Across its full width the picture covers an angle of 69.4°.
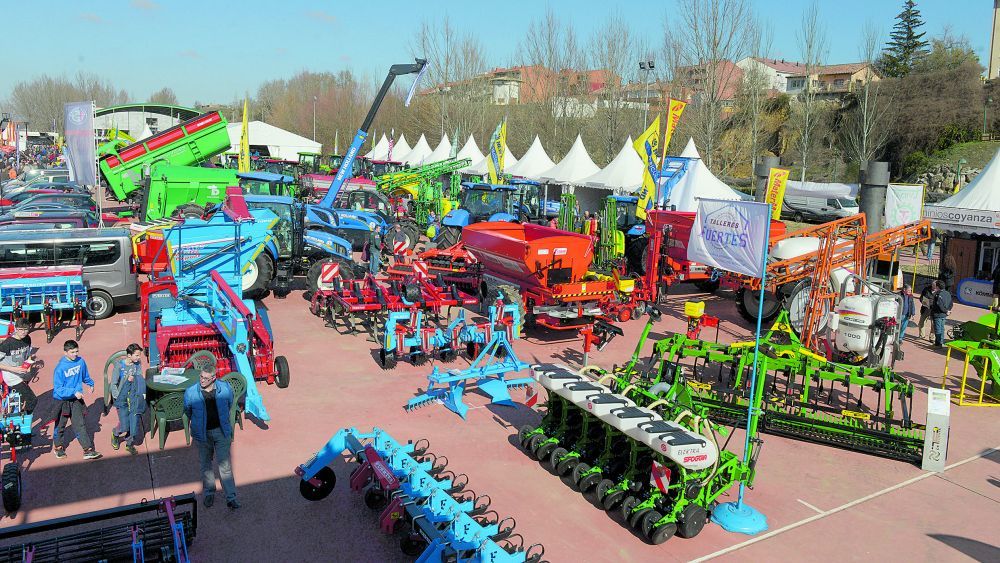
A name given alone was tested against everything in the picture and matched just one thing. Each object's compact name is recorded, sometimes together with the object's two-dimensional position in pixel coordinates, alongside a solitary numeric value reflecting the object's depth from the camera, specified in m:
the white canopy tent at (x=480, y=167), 34.69
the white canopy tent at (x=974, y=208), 16.73
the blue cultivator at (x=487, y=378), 9.10
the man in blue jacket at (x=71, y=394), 7.24
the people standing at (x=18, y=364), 7.50
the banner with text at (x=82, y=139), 17.64
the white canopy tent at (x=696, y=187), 22.03
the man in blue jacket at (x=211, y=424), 6.27
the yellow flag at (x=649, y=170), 18.59
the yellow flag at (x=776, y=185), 19.16
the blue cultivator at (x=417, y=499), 5.19
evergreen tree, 44.34
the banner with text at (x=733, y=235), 7.39
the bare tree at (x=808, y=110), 34.38
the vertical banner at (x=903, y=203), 18.91
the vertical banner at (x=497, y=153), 27.34
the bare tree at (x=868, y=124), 35.62
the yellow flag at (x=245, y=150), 24.78
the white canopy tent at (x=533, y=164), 31.70
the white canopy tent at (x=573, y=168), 27.89
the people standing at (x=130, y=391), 7.52
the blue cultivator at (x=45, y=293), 12.12
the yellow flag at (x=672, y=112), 18.36
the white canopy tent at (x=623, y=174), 24.52
